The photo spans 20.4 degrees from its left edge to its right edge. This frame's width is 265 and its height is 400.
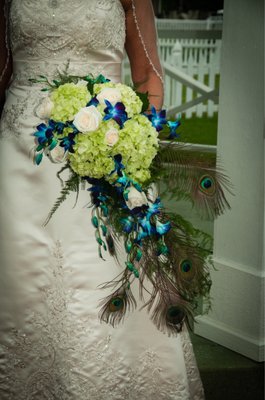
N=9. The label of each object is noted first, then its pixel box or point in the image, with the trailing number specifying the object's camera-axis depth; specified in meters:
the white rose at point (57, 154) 2.62
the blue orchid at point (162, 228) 2.55
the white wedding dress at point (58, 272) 2.89
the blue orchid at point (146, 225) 2.53
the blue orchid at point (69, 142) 2.56
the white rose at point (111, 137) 2.49
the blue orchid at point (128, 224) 2.55
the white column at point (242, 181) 4.05
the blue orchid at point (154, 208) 2.54
